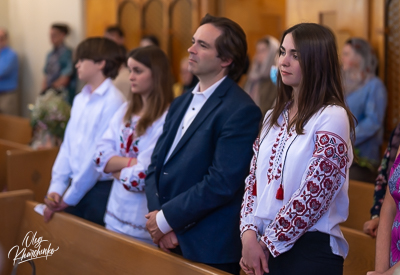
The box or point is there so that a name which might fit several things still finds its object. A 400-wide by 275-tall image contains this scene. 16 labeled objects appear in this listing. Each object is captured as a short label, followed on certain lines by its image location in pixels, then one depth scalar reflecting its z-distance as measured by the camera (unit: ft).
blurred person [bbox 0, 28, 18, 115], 28.60
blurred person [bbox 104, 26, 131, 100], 15.80
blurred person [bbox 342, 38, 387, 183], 14.14
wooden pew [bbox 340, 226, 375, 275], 8.41
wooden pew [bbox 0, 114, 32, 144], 19.66
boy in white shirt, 10.17
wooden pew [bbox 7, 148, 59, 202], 14.20
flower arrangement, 14.98
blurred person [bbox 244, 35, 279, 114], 17.39
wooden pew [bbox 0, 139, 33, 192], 16.42
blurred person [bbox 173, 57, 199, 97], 18.55
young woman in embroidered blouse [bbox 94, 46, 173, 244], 9.27
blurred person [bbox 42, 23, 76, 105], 25.46
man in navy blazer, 7.41
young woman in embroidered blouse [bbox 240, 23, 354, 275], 6.18
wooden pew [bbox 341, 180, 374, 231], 10.29
